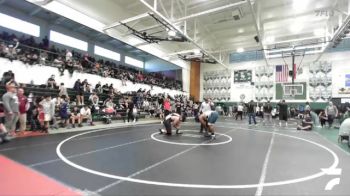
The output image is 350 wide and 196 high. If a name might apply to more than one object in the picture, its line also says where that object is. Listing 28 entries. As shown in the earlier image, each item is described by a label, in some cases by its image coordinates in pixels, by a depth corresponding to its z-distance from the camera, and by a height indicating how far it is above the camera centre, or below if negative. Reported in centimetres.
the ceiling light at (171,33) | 1506 +476
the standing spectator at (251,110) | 1420 -47
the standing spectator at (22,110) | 810 -40
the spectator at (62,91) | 1153 +46
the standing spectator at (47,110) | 873 -42
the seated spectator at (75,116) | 1056 -79
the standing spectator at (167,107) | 1442 -37
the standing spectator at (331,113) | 1345 -55
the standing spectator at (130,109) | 1427 -53
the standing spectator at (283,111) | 1399 -49
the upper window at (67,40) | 1667 +476
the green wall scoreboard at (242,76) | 2687 +334
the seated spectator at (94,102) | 1254 -10
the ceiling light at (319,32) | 1938 +648
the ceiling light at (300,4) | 1498 +693
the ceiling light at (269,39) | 2122 +630
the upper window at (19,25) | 1395 +496
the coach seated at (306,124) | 1195 -111
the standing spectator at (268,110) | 1488 -47
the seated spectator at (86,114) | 1123 -72
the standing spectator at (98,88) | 1470 +83
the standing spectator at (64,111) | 998 -51
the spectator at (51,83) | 1207 +93
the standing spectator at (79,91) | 1265 +54
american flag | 2459 +342
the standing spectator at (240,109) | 1933 -56
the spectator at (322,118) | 1404 -90
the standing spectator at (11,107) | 706 -27
